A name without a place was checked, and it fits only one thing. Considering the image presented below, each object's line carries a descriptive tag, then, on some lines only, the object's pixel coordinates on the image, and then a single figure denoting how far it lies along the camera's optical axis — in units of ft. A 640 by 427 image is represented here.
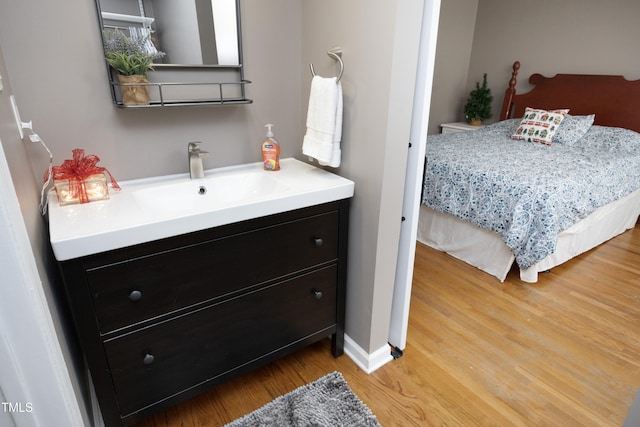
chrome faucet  4.82
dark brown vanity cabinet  3.59
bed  7.41
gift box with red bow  3.90
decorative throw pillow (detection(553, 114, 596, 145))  10.43
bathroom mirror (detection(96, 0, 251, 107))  4.26
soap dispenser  5.31
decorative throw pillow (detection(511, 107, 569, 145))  10.66
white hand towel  4.61
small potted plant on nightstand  14.12
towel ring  4.58
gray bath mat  4.70
